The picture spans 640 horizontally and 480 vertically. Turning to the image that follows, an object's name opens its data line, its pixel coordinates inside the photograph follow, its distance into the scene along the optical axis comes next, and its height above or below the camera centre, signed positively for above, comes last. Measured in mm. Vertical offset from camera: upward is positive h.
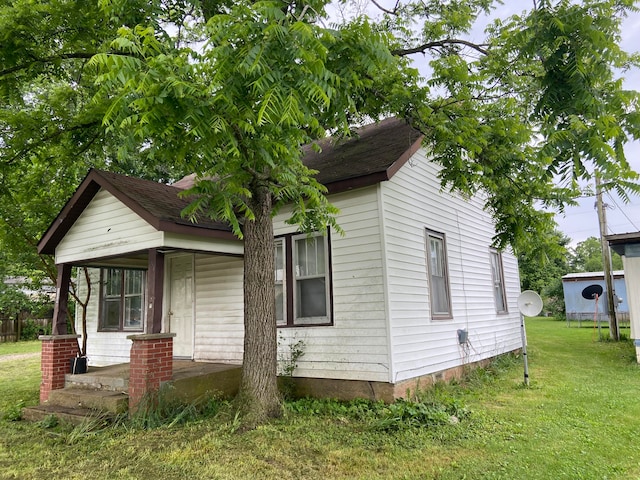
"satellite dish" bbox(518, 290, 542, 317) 8156 -104
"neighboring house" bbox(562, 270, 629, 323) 26203 -45
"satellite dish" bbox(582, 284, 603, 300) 23620 +257
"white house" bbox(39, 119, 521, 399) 7027 +712
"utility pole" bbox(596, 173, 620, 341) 15766 +863
